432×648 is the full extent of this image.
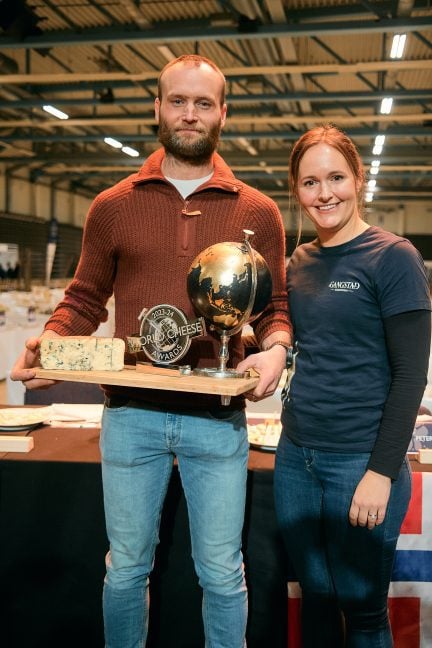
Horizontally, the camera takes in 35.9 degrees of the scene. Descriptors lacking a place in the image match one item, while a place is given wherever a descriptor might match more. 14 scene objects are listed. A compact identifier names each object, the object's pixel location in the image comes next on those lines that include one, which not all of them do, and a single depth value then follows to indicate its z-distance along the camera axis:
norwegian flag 2.13
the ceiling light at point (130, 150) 13.87
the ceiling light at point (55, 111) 10.37
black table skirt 2.18
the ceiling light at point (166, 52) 7.84
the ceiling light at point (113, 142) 12.61
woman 1.54
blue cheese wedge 1.67
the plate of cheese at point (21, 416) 2.49
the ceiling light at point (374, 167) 14.96
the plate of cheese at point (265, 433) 2.29
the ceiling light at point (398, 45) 6.92
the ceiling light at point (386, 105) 10.12
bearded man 1.73
